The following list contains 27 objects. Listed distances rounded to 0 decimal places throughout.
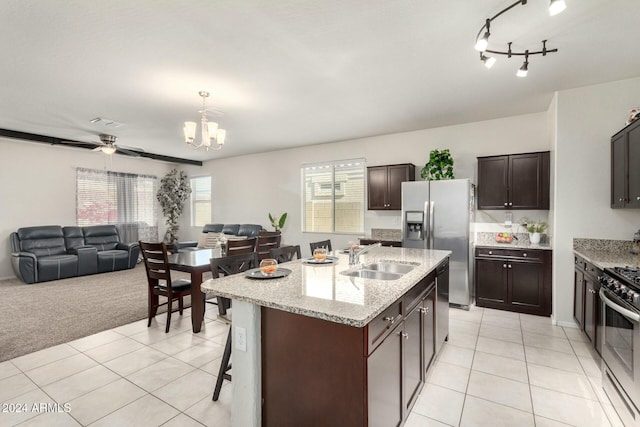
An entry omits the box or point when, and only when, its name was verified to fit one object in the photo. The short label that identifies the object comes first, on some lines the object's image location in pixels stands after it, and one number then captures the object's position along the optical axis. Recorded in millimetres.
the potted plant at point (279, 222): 6723
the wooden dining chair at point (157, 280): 3332
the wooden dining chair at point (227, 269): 2174
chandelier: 3588
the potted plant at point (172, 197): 8219
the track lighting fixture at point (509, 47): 1690
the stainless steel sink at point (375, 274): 2359
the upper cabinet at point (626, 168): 2734
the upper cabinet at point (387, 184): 5078
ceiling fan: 5426
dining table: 3303
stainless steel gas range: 1827
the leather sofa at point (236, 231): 6896
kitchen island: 1347
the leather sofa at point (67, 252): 5539
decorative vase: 4133
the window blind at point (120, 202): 6984
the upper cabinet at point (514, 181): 4027
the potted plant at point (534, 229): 4141
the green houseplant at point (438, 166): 4625
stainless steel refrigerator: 4172
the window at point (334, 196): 5984
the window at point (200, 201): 8422
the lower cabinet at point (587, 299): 2584
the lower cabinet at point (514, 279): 3803
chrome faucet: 2480
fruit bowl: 4371
